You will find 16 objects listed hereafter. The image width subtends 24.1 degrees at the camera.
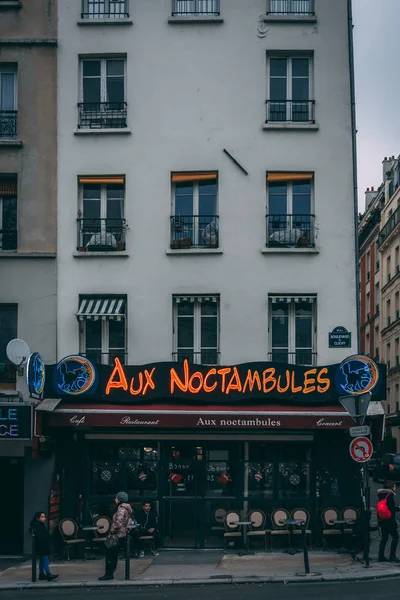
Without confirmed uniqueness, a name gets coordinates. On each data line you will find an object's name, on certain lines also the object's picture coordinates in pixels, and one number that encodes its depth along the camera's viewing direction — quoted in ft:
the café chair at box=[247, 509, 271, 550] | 70.54
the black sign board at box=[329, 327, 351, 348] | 72.79
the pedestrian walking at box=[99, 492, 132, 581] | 60.34
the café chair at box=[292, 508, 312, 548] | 70.69
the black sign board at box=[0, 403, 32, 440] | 67.82
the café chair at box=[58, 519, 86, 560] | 69.21
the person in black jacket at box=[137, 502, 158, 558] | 70.81
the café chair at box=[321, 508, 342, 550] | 70.33
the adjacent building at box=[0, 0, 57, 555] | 72.69
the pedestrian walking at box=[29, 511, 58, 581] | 60.59
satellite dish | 69.46
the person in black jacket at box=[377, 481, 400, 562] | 63.16
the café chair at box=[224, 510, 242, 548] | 70.59
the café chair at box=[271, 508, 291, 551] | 70.64
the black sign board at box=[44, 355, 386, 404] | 69.82
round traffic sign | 60.44
